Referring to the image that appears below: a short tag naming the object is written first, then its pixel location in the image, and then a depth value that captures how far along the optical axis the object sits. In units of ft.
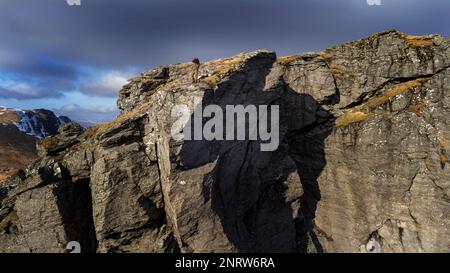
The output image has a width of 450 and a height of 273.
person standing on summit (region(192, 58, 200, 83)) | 131.00
